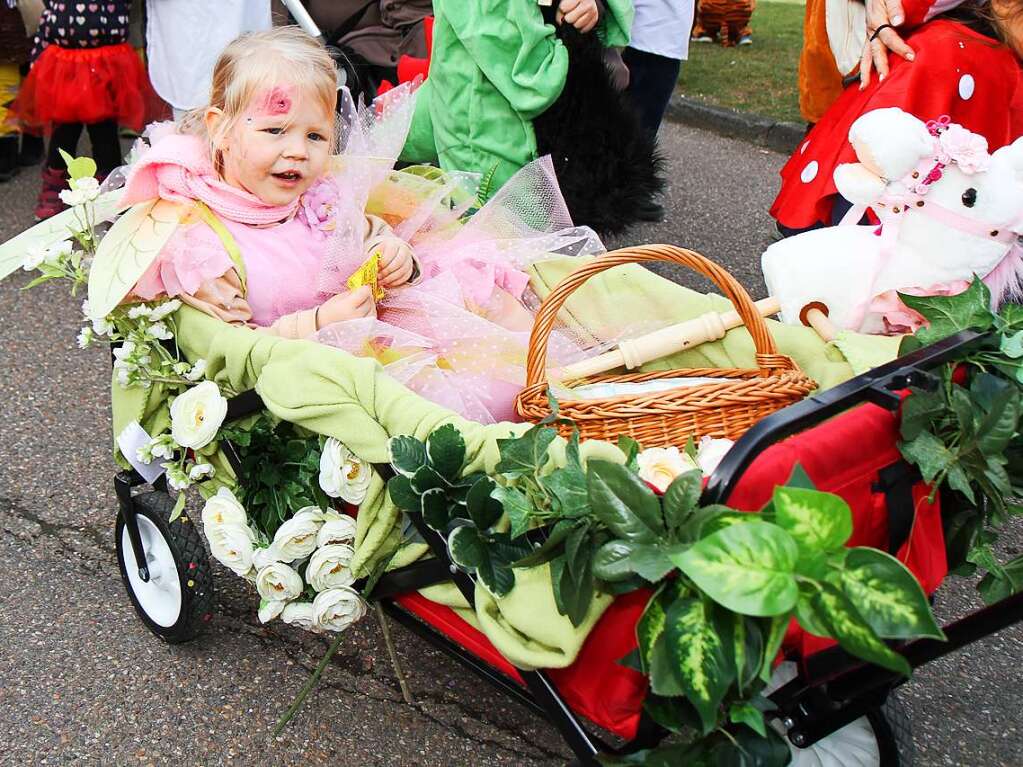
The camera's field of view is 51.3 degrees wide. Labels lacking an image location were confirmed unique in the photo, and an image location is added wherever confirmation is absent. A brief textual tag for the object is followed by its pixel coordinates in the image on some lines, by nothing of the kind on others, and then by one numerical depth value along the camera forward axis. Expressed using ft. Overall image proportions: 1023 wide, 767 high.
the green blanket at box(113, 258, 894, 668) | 4.77
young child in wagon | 6.68
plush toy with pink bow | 5.99
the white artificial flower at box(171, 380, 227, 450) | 5.94
